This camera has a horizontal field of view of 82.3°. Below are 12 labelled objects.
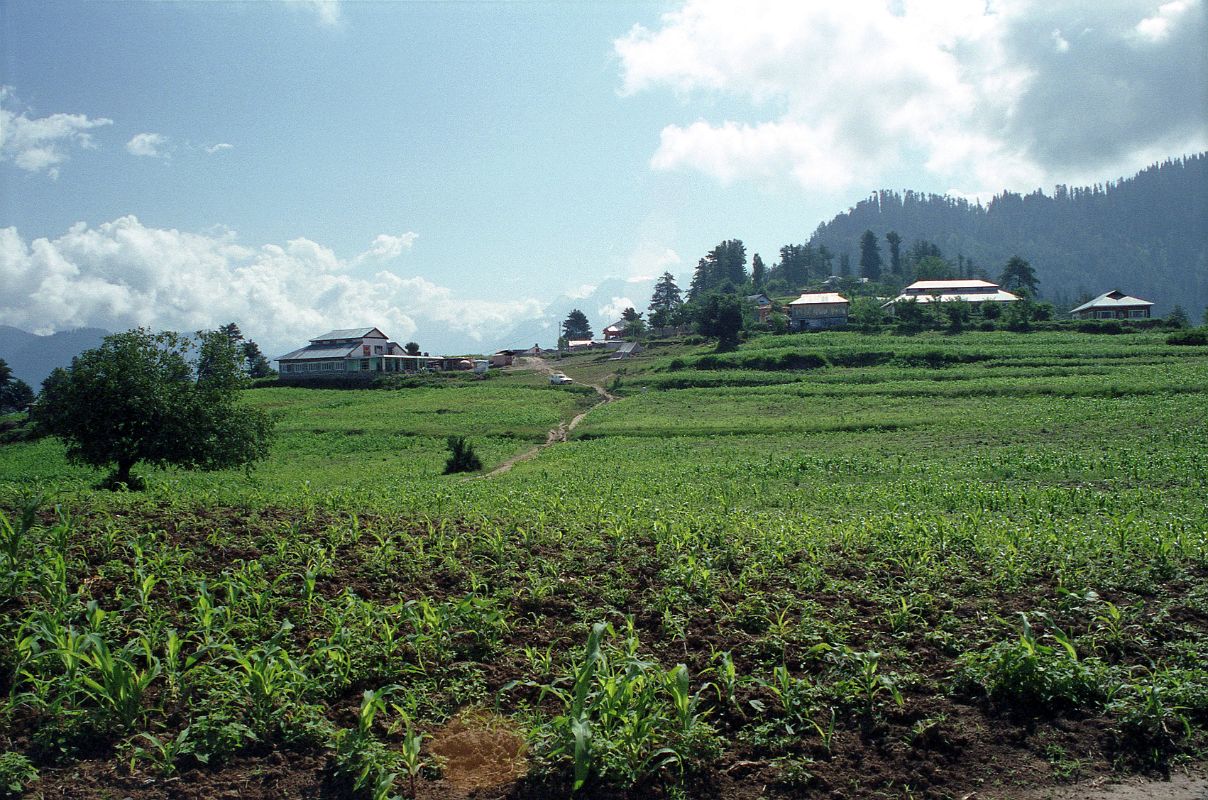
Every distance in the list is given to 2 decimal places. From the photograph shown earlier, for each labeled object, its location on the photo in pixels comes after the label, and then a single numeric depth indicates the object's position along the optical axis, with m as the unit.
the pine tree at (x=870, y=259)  163.75
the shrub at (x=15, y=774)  4.71
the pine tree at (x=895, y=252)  164.76
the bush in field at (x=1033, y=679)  5.74
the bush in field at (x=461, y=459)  30.83
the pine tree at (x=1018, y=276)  118.62
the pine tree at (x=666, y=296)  135.62
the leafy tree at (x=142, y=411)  24.80
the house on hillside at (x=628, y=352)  86.70
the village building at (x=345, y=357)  82.50
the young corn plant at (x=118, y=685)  5.33
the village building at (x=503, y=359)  95.19
